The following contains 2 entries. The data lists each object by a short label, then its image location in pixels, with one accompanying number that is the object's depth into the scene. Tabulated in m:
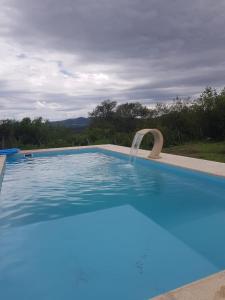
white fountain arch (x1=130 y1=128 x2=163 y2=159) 8.35
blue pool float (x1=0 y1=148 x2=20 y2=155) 11.58
